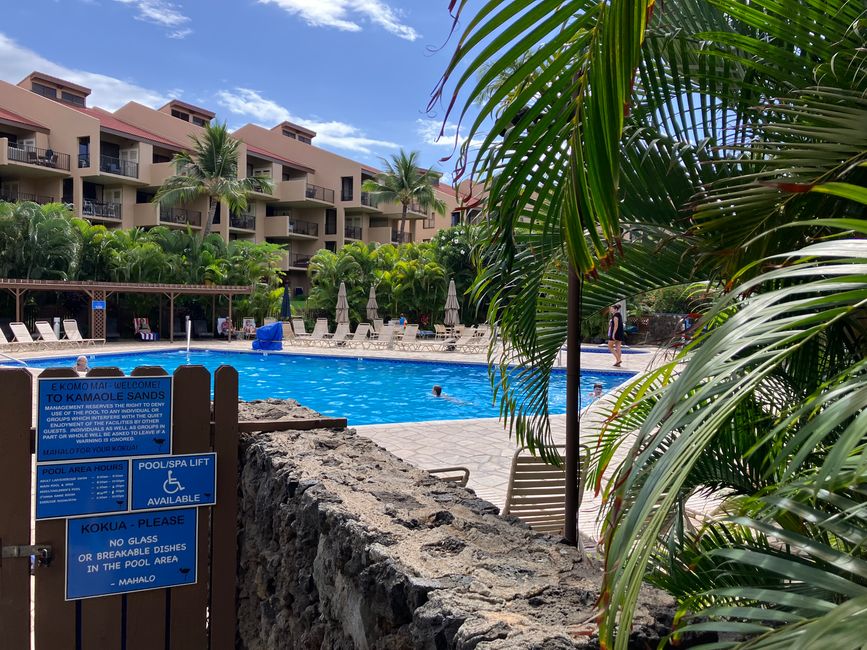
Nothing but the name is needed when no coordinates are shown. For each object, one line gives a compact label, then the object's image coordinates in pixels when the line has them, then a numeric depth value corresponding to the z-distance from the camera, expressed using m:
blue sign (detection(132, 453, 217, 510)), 3.21
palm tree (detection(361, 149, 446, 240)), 42.00
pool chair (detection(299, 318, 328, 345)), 24.63
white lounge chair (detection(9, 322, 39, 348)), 20.02
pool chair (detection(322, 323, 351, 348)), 24.20
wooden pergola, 22.18
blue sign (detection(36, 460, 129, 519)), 3.06
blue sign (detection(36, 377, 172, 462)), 3.09
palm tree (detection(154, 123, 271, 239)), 32.47
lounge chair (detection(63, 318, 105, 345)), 21.67
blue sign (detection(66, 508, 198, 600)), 3.12
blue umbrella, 34.28
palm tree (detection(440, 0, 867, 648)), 0.86
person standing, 18.59
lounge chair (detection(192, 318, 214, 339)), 28.96
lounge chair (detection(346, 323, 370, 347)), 23.72
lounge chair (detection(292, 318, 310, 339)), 25.61
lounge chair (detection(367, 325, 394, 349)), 23.09
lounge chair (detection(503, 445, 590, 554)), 4.78
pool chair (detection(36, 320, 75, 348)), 20.70
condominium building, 31.41
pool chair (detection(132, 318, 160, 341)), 25.89
